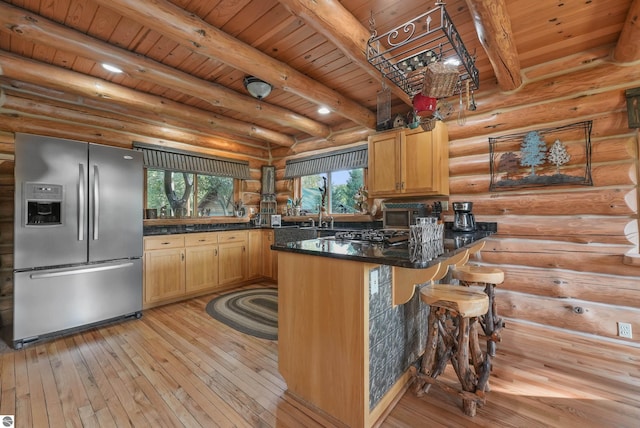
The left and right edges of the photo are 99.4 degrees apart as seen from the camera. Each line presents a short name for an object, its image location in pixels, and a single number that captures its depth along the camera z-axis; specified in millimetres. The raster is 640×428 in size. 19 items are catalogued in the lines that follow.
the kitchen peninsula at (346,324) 1514
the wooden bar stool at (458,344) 1712
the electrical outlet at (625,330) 2359
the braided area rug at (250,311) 2980
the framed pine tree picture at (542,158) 2543
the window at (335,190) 4562
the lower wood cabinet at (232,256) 4414
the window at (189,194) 4352
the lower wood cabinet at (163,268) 3584
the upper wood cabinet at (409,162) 3137
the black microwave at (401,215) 3264
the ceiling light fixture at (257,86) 2889
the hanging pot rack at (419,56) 1562
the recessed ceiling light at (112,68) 2564
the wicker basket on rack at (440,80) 1548
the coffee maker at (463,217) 2846
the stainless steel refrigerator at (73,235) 2590
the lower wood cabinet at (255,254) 4871
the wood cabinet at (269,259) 4859
